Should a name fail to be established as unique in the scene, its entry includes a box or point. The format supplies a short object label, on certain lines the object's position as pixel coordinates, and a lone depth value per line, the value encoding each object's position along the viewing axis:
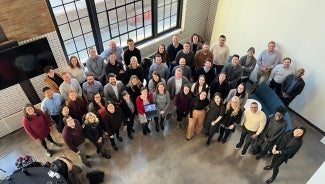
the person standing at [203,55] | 6.30
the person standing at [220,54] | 6.48
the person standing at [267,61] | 6.35
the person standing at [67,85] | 5.27
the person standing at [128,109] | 5.11
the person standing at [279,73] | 5.93
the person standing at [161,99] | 5.18
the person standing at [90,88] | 5.39
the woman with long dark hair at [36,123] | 4.79
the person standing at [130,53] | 6.29
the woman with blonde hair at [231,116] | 4.98
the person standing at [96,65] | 5.88
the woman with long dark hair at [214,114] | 5.05
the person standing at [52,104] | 5.07
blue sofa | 6.03
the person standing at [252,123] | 4.95
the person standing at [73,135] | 4.54
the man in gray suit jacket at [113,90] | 5.29
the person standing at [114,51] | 6.19
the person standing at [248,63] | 6.26
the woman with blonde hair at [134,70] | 5.77
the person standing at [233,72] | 6.02
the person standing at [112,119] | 4.83
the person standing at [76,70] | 5.58
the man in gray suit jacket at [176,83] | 5.56
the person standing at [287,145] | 4.35
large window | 6.73
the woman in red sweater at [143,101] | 5.09
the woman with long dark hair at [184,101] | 5.24
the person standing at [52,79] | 5.43
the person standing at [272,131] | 4.68
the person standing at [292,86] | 5.77
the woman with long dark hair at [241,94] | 5.32
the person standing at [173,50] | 6.45
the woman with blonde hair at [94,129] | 4.68
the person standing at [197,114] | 5.16
